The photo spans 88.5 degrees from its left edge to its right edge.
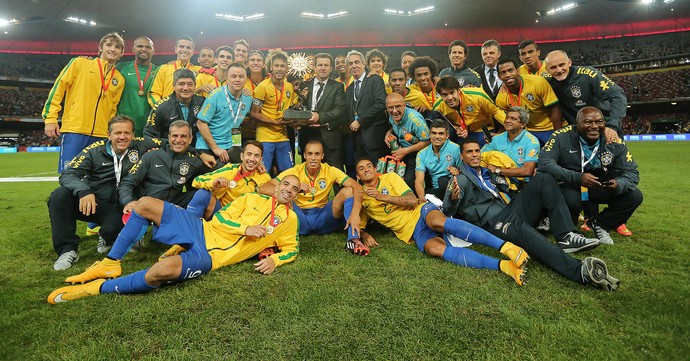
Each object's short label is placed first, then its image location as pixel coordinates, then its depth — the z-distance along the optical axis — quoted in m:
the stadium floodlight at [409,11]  26.52
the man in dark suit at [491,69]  5.14
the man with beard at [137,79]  4.79
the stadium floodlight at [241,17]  26.44
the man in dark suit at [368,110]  4.67
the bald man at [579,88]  4.03
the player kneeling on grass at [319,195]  3.78
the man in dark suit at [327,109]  4.72
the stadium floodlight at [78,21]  24.03
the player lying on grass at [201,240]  2.41
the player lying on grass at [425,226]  2.72
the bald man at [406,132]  4.41
